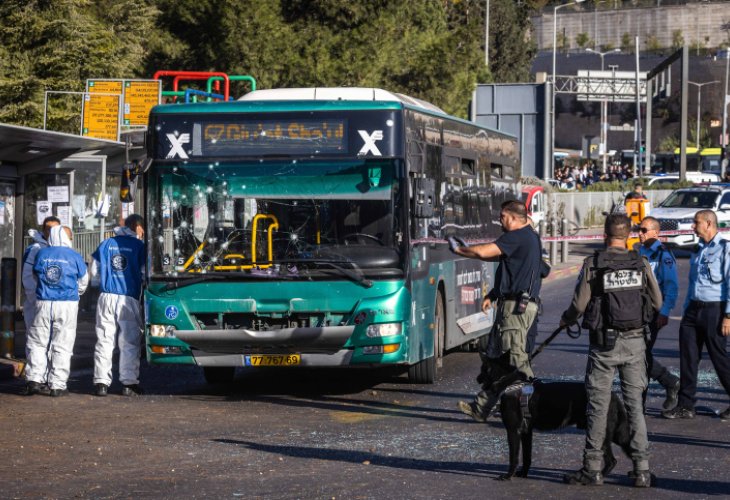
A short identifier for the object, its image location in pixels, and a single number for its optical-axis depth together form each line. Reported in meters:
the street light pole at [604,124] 78.60
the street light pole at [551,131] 35.97
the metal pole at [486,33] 56.49
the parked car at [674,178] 57.28
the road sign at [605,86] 95.19
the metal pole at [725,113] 102.94
